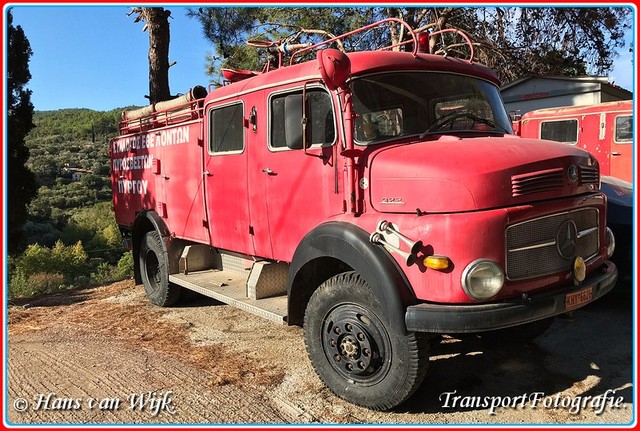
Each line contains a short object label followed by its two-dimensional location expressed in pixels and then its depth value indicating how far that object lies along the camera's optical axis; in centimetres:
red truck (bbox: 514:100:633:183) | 902
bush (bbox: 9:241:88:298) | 2498
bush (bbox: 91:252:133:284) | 1995
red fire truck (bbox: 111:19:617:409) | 313
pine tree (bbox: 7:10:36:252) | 1076
